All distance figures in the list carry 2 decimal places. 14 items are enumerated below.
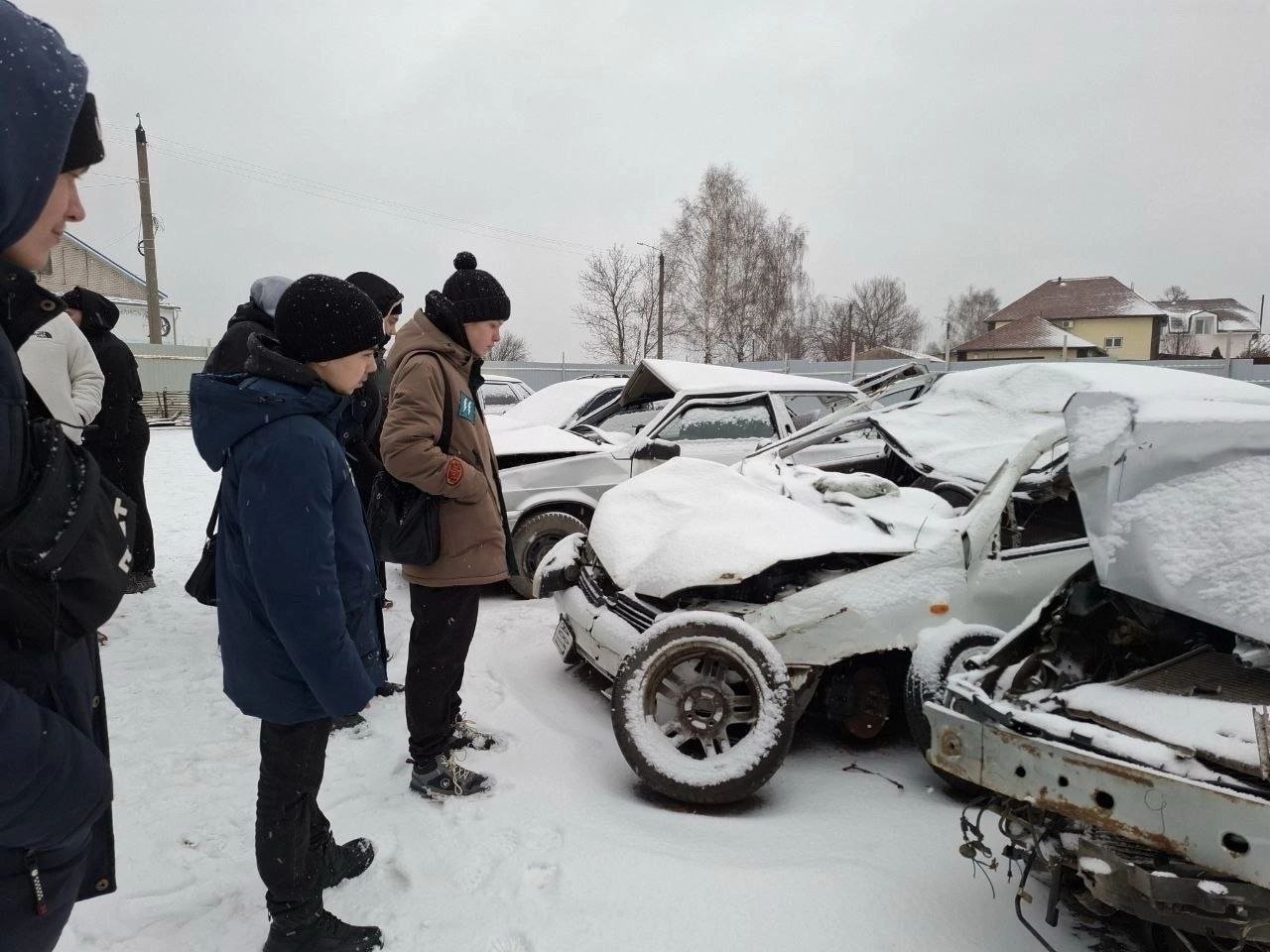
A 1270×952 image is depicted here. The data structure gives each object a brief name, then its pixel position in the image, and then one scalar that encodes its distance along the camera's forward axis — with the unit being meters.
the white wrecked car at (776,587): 2.99
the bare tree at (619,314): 36.91
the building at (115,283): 33.38
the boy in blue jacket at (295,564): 1.87
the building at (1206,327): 50.62
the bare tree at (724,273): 36.50
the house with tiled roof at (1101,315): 44.91
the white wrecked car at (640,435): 5.74
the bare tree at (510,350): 49.07
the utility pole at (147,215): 17.58
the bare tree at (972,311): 73.81
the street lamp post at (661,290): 32.91
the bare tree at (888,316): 62.41
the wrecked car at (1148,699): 1.80
